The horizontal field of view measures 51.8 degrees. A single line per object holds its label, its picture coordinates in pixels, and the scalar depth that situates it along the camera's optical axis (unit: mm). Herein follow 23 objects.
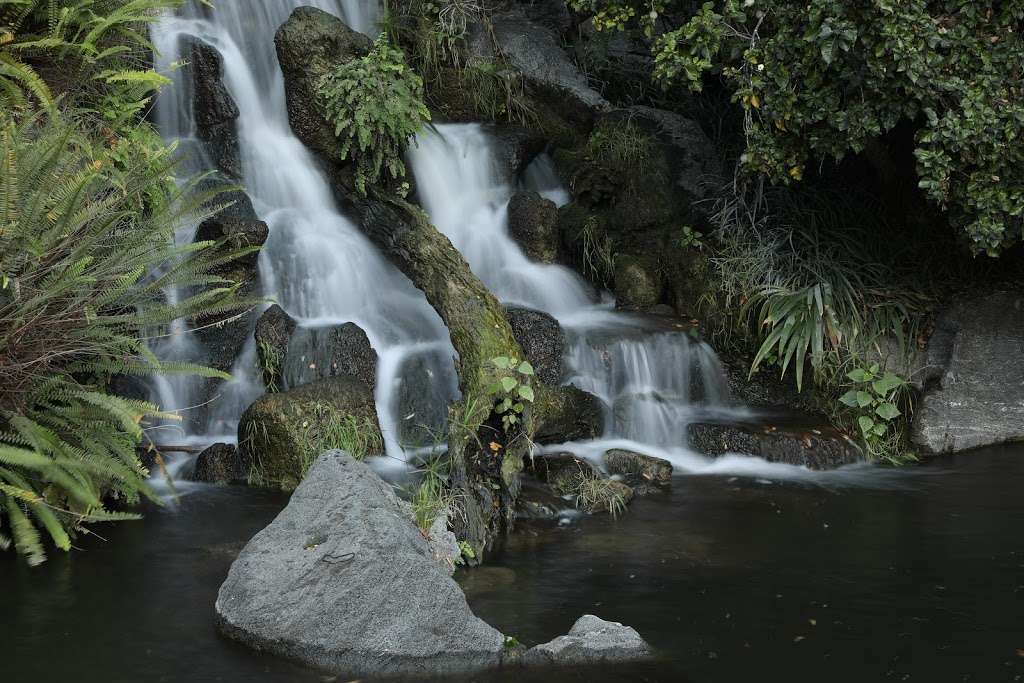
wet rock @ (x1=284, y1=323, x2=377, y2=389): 7945
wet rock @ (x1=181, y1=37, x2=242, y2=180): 9648
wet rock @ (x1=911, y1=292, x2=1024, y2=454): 8508
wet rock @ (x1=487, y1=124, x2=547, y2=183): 10766
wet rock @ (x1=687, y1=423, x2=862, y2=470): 8008
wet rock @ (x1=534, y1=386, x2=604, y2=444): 7832
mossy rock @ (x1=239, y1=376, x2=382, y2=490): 7125
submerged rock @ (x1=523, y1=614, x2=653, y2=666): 4773
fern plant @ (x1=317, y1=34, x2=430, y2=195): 9266
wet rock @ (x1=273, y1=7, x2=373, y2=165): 9945
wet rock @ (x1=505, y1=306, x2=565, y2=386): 8422
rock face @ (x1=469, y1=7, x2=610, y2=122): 11227
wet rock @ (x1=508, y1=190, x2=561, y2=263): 10062
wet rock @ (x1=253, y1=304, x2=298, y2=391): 7949
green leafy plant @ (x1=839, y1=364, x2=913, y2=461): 8312
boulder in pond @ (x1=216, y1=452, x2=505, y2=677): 4727
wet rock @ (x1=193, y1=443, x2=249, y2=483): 7297
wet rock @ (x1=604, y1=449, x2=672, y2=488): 7594
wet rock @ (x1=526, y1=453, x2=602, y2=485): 7227
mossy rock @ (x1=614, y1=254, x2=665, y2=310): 9734
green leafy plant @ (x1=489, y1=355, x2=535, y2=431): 6727
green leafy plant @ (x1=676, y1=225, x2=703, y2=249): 9759
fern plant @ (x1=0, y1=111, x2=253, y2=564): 5598
